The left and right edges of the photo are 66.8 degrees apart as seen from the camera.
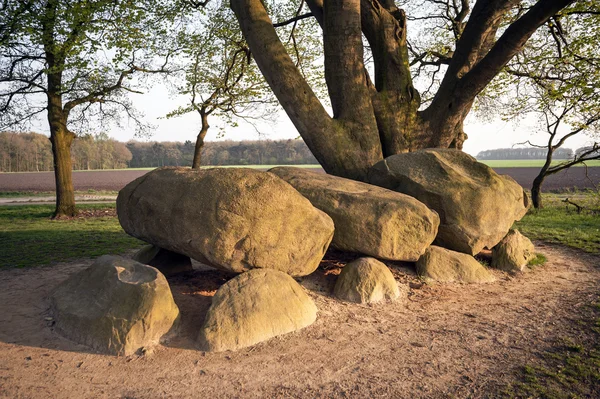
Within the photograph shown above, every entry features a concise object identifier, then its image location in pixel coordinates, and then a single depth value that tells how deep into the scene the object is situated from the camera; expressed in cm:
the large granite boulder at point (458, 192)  802
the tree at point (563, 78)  1415
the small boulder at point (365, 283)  684
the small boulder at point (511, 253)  875
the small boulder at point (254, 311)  549
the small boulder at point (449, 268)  777
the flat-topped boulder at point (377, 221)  698
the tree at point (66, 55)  1484
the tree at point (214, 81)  2008
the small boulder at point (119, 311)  543
